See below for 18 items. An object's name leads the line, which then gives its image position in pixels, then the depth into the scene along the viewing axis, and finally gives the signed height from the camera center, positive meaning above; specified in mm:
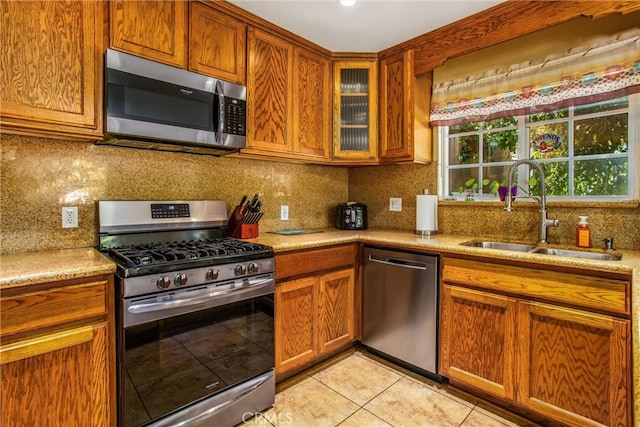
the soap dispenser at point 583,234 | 1857 -142
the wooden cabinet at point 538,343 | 1438 -668
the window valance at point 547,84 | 1789 +781
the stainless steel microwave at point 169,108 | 1582 +525
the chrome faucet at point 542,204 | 2002 +28
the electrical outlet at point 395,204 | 2852 +36
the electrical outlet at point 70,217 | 1731 -53
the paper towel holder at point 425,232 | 2445 -178
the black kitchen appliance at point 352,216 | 2822 -68
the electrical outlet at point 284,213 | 2689 -42
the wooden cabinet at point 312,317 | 1990 -713
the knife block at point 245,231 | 2201 -157
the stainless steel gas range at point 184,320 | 1385 -522
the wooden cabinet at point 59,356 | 1159 -560
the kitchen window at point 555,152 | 1949 +385
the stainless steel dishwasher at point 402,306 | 2047 -644
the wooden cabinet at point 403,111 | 2488 +745
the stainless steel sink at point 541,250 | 1726 -242
